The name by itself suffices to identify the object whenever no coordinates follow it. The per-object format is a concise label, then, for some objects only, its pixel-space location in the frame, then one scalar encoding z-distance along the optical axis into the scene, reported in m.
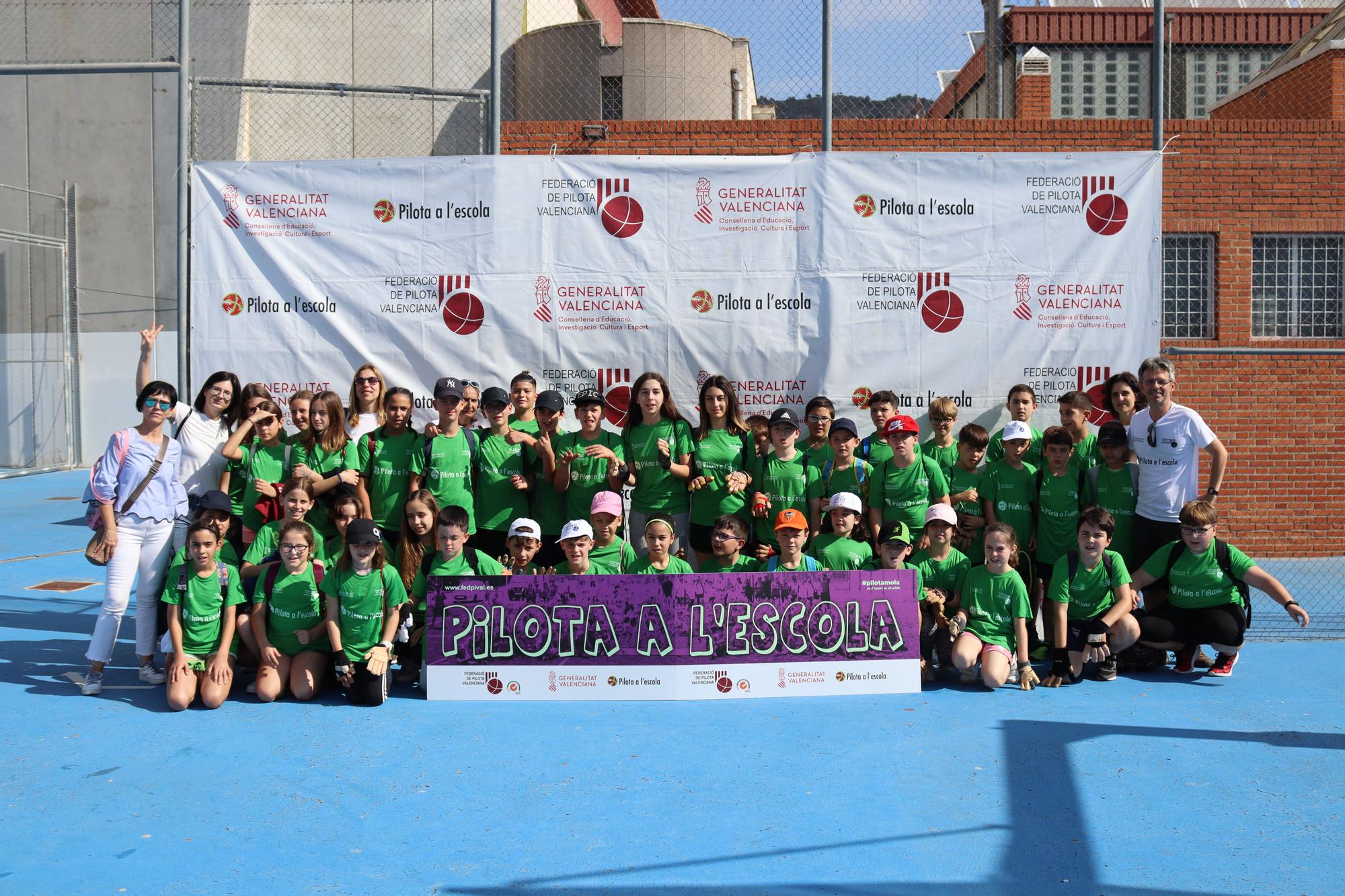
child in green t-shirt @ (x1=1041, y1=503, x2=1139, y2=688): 6.07
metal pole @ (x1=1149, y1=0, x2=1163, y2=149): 7.22
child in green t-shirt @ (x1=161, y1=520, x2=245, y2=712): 5.76
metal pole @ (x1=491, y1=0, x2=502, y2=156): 7.23
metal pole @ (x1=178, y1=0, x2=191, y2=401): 7.08
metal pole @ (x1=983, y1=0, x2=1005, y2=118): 9.05
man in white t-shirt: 6.38
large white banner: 7.25
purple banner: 5.84
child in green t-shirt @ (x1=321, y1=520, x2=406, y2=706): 5.69
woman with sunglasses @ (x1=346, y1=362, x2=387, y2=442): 6.79
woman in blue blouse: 6.04
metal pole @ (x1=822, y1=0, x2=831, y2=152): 7.28
